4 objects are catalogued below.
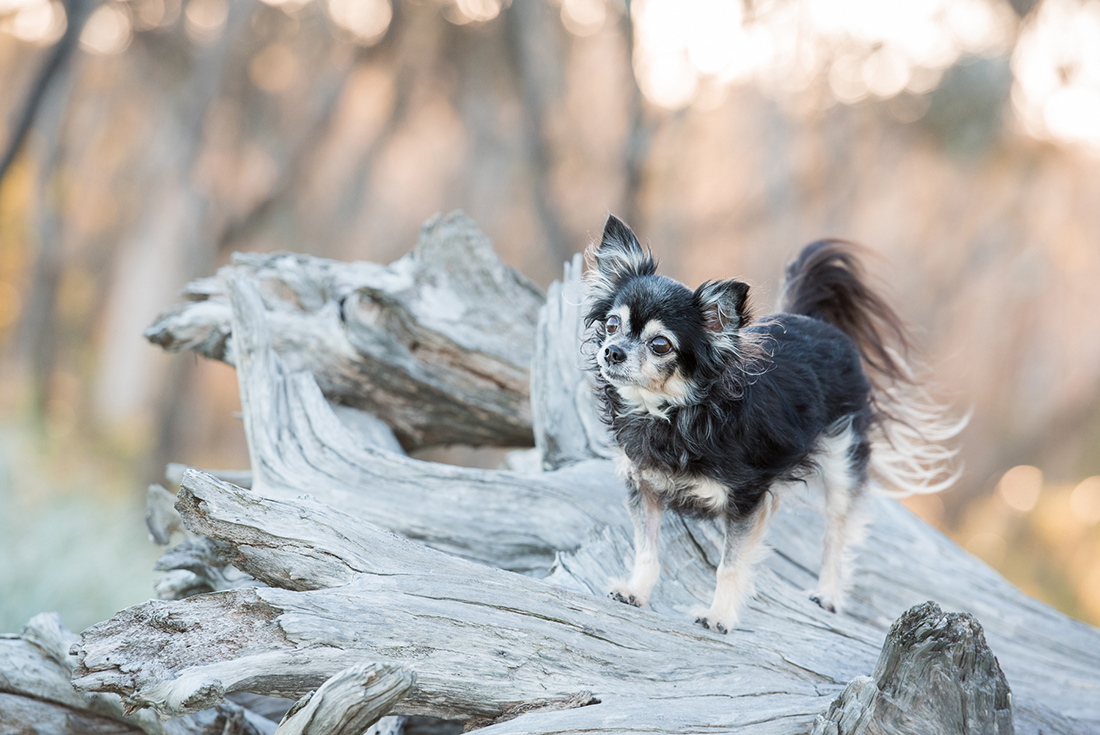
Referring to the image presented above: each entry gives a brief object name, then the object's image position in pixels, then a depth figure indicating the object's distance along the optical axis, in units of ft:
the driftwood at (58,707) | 9.59
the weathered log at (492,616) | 7.70
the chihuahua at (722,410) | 9.26
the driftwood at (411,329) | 14.43
